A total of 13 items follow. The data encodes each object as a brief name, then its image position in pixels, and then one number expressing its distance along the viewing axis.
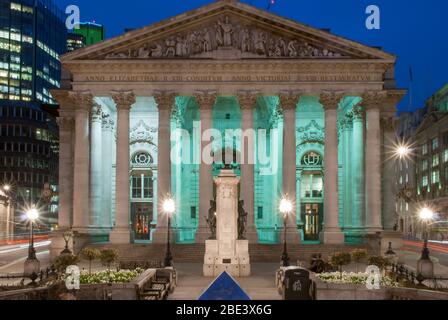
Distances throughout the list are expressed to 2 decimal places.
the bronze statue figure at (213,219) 37.44
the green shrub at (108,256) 32.03
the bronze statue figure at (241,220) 37.56
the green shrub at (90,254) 31.95
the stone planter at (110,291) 24.14
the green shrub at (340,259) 30.09
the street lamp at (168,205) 42.66
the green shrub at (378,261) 29.69
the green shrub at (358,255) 30.84
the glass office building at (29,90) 137.25
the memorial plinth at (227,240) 35.16
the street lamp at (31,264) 35.66
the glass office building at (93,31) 179.35
